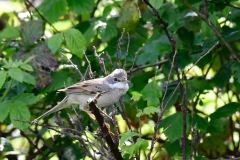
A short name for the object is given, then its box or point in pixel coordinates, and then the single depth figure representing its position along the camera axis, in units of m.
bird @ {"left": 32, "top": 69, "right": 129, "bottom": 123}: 8.32
